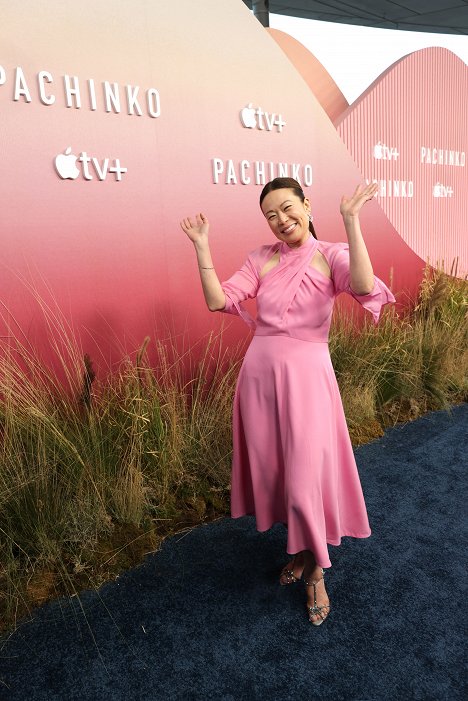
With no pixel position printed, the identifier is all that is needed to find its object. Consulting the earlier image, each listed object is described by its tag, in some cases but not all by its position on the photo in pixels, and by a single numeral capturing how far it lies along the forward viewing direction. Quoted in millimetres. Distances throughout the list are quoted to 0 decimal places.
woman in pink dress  1710
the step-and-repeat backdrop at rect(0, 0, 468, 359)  2393
